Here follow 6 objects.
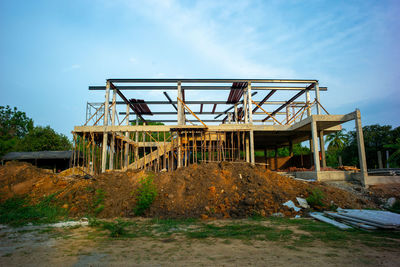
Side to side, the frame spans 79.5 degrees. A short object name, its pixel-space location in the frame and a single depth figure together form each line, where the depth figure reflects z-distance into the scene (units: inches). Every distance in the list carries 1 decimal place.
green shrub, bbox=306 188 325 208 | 370.0
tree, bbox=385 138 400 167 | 999.5
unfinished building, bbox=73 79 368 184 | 609.3
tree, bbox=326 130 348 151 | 1871.3
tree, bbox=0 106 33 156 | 1528.5
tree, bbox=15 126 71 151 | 1371.8
